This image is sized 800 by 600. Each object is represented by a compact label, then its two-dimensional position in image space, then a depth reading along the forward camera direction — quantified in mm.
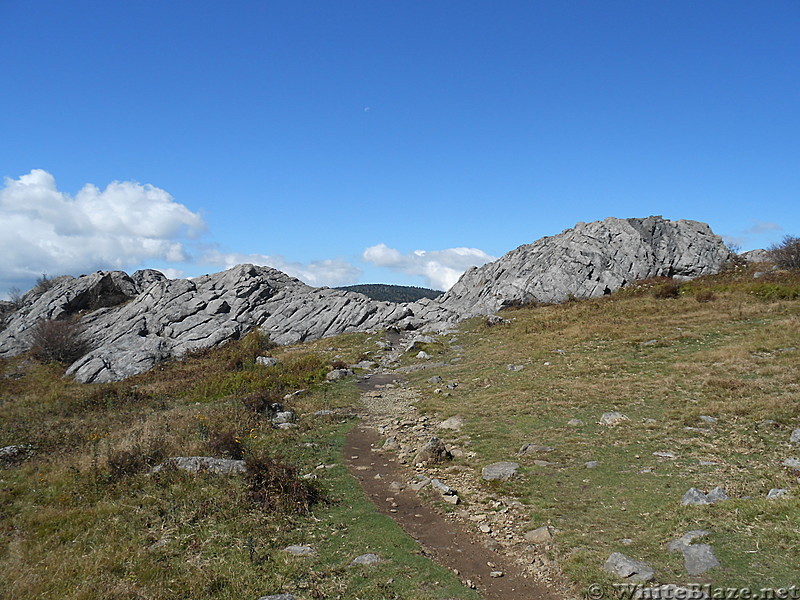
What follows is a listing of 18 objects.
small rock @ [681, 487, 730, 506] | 9685
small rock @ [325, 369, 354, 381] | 29953
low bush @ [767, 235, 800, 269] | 48931
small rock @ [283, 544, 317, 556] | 9172
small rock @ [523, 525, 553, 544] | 9367
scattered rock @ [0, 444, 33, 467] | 16106
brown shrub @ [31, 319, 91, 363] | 50562
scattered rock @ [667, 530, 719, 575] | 7632
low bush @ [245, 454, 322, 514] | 11156
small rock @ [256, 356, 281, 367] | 37125
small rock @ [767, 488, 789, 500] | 9363
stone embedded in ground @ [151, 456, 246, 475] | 13180
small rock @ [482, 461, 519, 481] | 12656
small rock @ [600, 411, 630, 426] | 15688
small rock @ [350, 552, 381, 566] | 8758
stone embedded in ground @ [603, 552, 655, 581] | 7603
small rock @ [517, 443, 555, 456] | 14032
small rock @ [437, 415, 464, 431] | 17845
